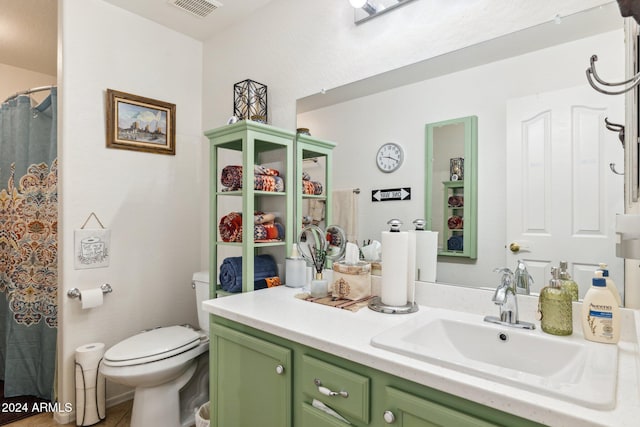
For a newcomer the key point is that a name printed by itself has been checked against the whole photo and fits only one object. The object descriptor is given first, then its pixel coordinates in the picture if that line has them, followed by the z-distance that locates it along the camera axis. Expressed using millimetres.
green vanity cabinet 795
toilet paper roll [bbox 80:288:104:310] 1962
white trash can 1637
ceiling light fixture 1517
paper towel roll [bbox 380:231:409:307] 1302
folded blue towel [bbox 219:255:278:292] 1753
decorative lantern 1980
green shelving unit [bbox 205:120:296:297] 1678
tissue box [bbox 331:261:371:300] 1450
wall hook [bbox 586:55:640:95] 643
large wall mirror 1073
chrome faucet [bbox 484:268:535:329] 1066
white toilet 1693
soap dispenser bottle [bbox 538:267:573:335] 996
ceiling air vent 2074
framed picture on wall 2158
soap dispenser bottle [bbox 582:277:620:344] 926
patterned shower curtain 2229
